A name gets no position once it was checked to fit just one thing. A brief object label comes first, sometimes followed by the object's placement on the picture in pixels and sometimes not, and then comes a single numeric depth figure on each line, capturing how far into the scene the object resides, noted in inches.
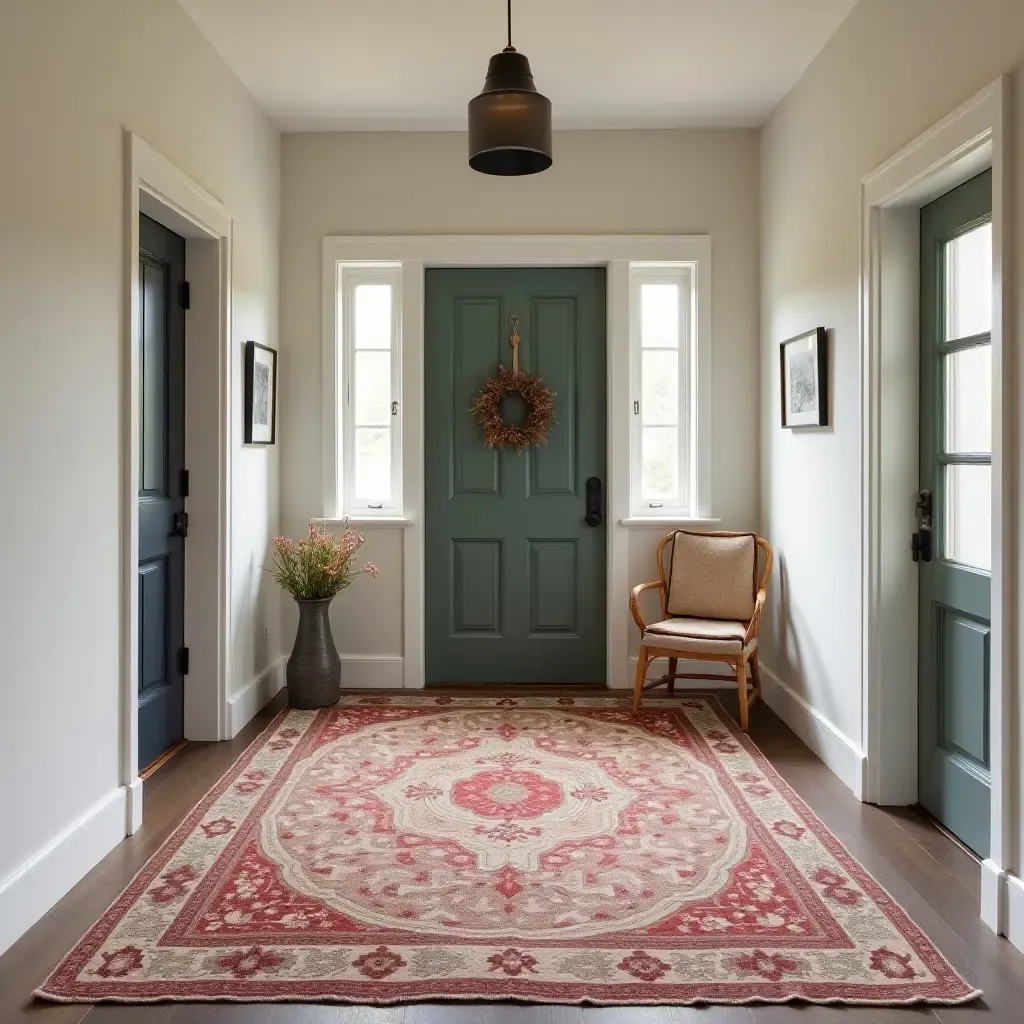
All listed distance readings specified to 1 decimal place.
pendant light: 108.0
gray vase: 179.8
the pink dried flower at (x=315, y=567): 179.5
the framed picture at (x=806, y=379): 153.1
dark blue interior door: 143.3
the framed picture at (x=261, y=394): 170.4
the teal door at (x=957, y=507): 112.7
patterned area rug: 85.7
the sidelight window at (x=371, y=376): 198.5
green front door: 199.2
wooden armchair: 170.0
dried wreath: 196.5
